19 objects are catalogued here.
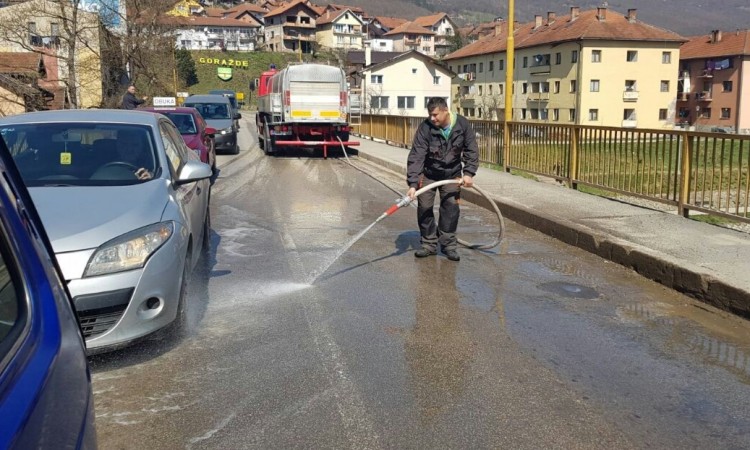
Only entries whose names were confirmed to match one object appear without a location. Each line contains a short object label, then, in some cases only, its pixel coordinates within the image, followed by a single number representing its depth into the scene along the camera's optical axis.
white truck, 22.77
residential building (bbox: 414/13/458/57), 153.62
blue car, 1.65
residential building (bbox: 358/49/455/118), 82.00
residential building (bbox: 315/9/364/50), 138.25
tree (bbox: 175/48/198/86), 96.52
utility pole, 16.41
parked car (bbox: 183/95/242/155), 23.67
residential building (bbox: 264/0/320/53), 134.50
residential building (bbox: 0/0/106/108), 25.97
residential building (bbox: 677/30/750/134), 80.56
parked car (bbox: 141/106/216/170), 15.49
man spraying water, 8.02
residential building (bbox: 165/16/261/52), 133.19
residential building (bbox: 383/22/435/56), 144.88
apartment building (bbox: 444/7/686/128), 67.88
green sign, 109.31
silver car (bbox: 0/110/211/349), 4.54
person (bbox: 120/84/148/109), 20.39
